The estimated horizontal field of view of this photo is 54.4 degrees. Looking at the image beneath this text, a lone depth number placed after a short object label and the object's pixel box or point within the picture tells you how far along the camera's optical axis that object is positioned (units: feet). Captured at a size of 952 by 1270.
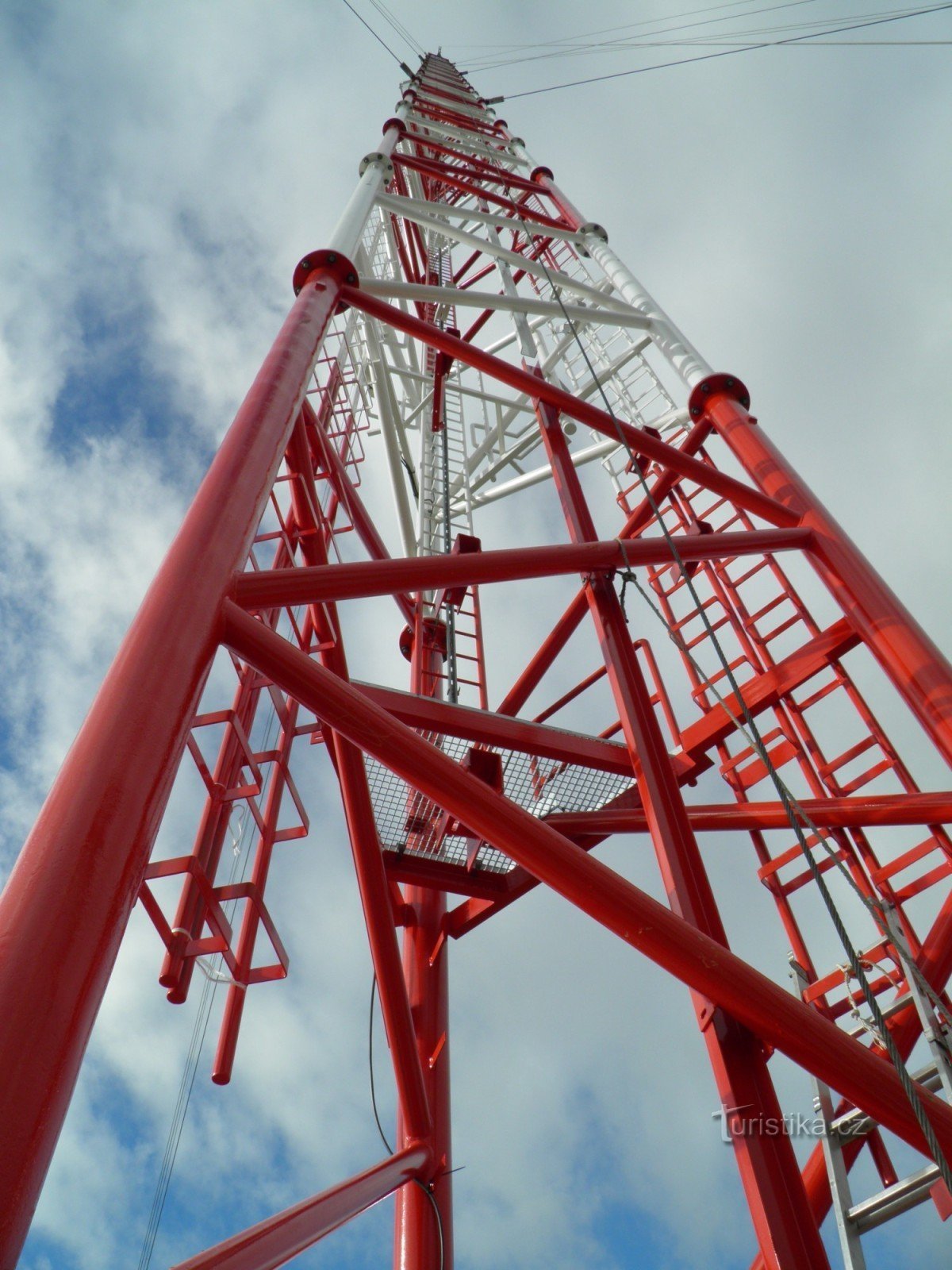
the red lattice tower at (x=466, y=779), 8.31
